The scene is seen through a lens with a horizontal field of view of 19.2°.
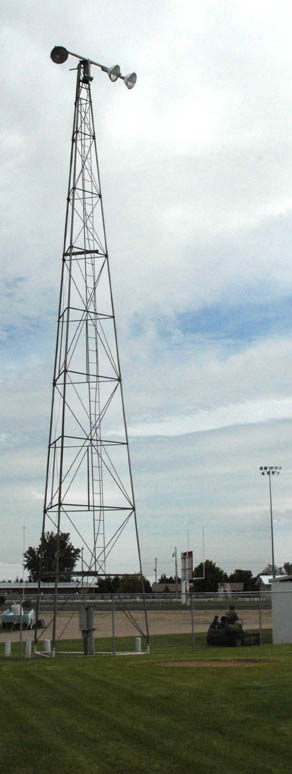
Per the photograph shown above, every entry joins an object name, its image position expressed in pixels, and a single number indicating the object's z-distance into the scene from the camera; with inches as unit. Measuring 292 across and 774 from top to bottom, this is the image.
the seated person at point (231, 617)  1352.1
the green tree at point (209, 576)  4597.2
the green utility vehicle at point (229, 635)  1316.4
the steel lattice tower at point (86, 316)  1079.0
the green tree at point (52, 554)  3842.0
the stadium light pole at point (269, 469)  3410.7
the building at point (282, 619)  1363.2
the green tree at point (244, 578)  5078.7
